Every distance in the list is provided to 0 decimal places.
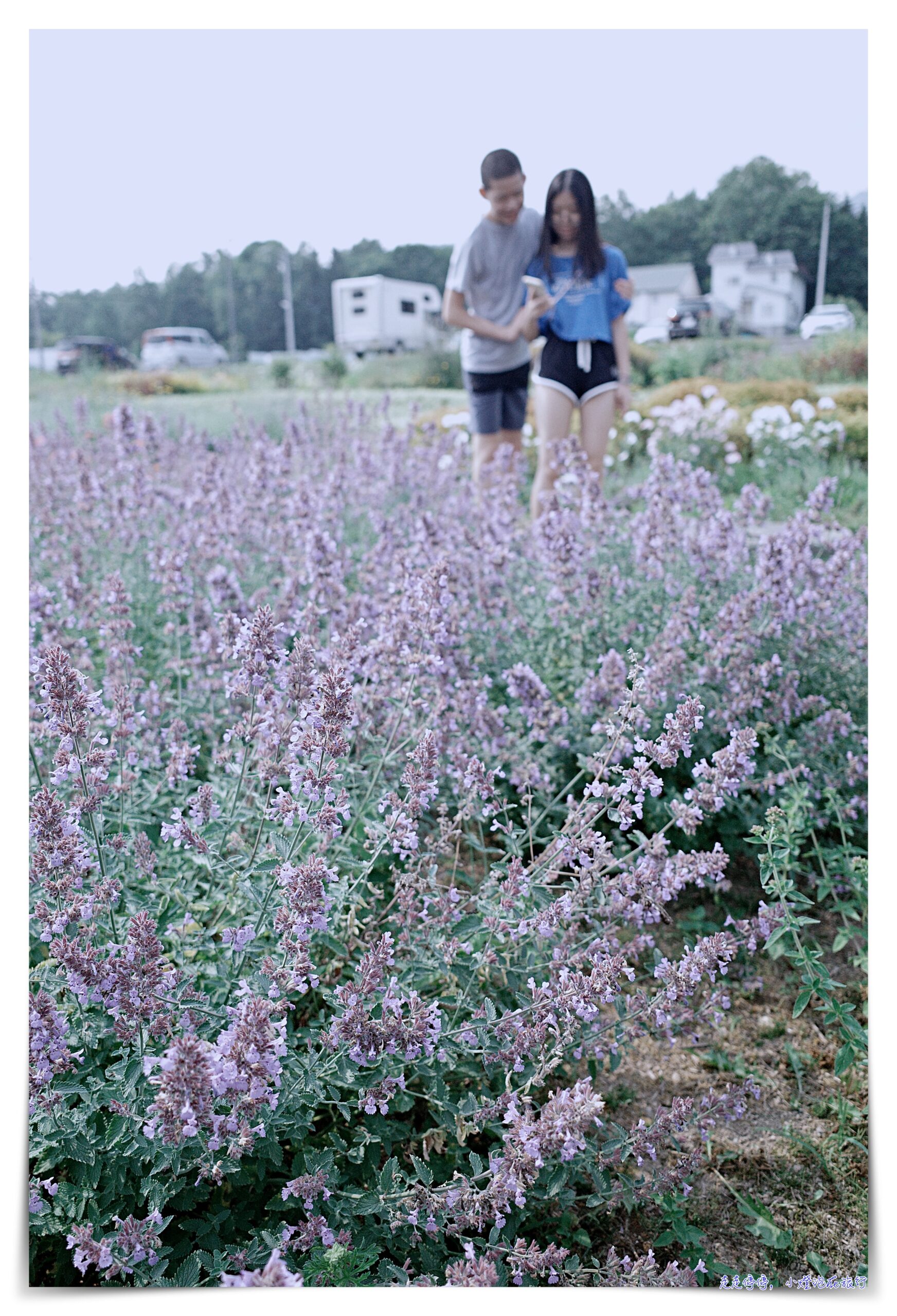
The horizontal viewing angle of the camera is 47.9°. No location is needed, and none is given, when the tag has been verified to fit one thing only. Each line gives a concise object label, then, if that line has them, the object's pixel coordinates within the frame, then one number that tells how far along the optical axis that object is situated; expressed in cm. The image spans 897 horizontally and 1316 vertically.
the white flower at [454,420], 647
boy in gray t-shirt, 368
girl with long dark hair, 402
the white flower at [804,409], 633
